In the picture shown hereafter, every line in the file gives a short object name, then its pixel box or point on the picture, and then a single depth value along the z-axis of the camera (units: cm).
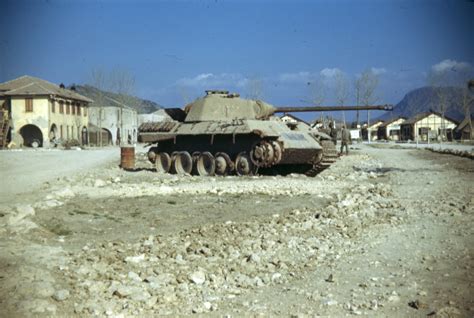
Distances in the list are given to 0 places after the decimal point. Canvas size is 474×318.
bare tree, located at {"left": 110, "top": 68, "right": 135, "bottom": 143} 6519
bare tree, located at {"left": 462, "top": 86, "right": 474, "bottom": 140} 6143
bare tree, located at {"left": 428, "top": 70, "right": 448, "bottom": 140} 6662
